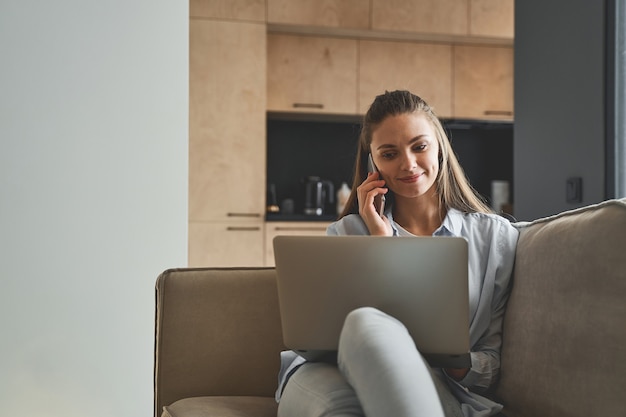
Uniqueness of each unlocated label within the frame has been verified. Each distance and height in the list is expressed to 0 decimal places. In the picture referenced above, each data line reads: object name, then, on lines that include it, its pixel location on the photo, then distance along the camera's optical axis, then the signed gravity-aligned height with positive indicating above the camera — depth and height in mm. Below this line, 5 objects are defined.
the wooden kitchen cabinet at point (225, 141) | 4395 +368
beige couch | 1268 -256
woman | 1136 -168
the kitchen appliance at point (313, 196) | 4727 +55
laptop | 1323 -141
